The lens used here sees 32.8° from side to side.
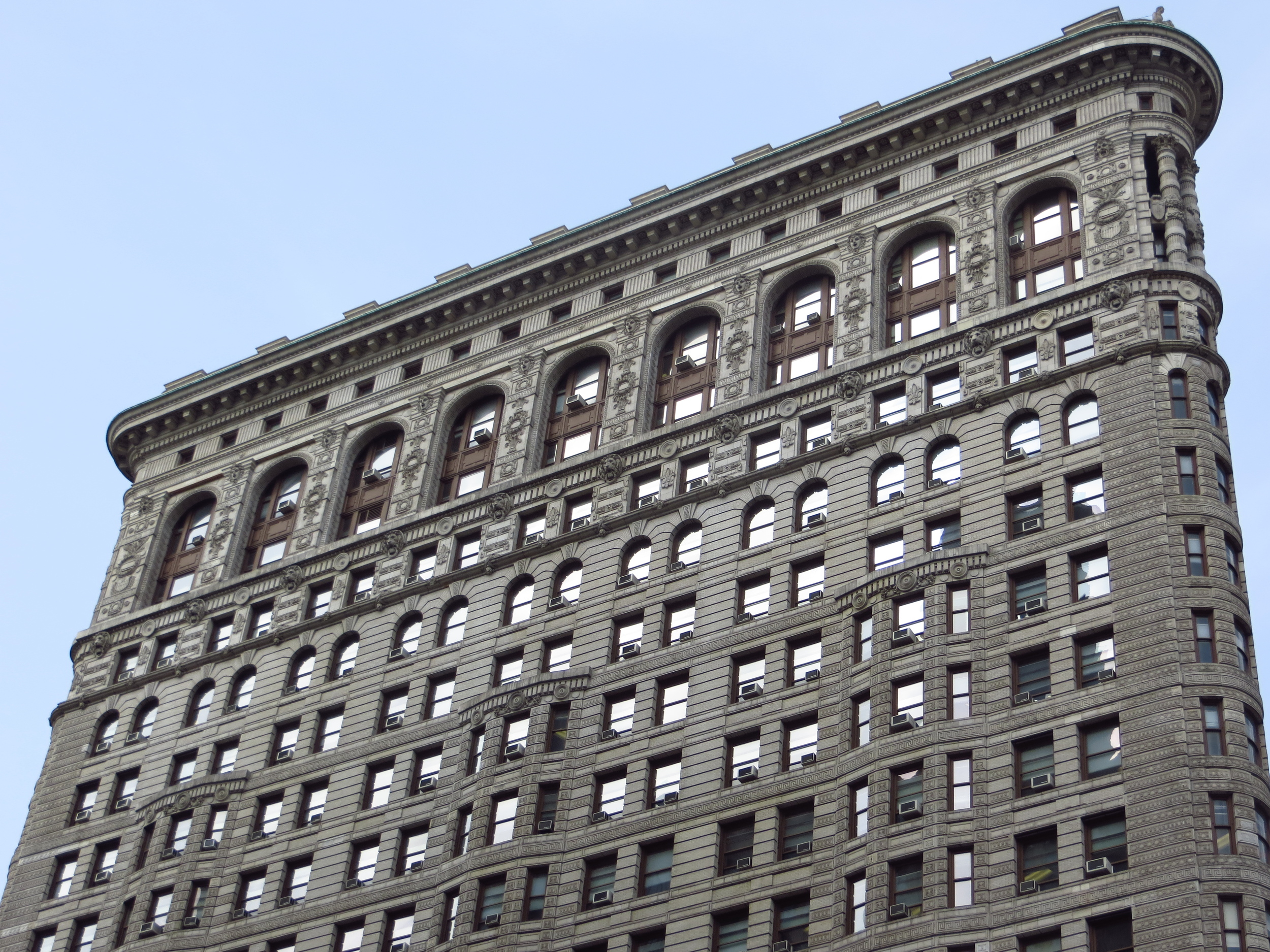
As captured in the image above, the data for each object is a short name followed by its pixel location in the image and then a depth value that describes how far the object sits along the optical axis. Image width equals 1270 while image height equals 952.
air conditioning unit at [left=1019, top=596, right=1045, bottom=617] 69.50
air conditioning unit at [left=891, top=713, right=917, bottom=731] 68.56
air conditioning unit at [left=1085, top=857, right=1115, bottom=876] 61.59
